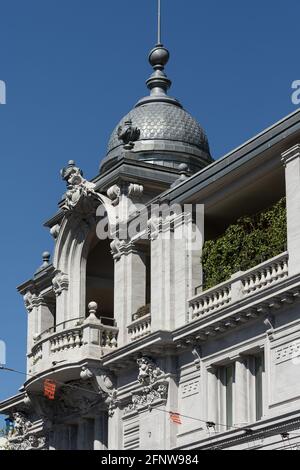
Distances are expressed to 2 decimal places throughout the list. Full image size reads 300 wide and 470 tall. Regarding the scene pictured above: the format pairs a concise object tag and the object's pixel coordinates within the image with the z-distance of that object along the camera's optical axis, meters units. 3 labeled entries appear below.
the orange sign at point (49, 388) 52.25
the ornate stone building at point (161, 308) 43.78
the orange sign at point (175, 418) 47.25
